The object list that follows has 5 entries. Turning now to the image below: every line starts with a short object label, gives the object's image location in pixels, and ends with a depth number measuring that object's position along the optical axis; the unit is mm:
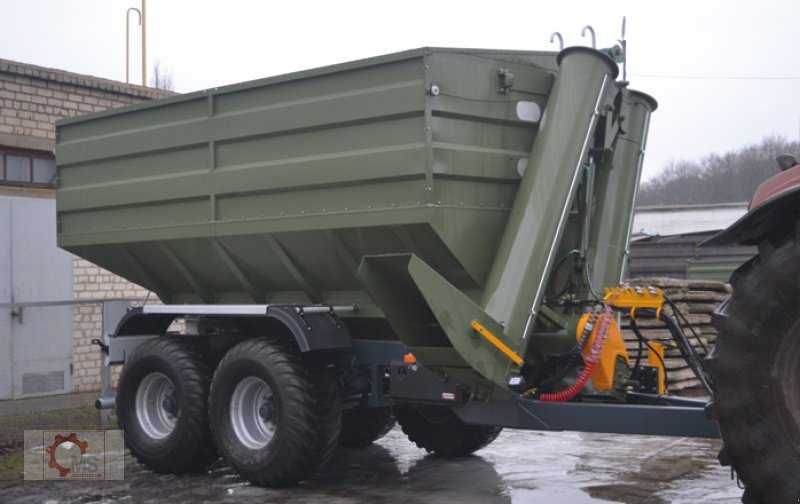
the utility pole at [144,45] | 17012
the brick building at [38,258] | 12820
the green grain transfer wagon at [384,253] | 6871
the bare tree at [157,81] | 44159
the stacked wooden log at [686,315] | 12203
